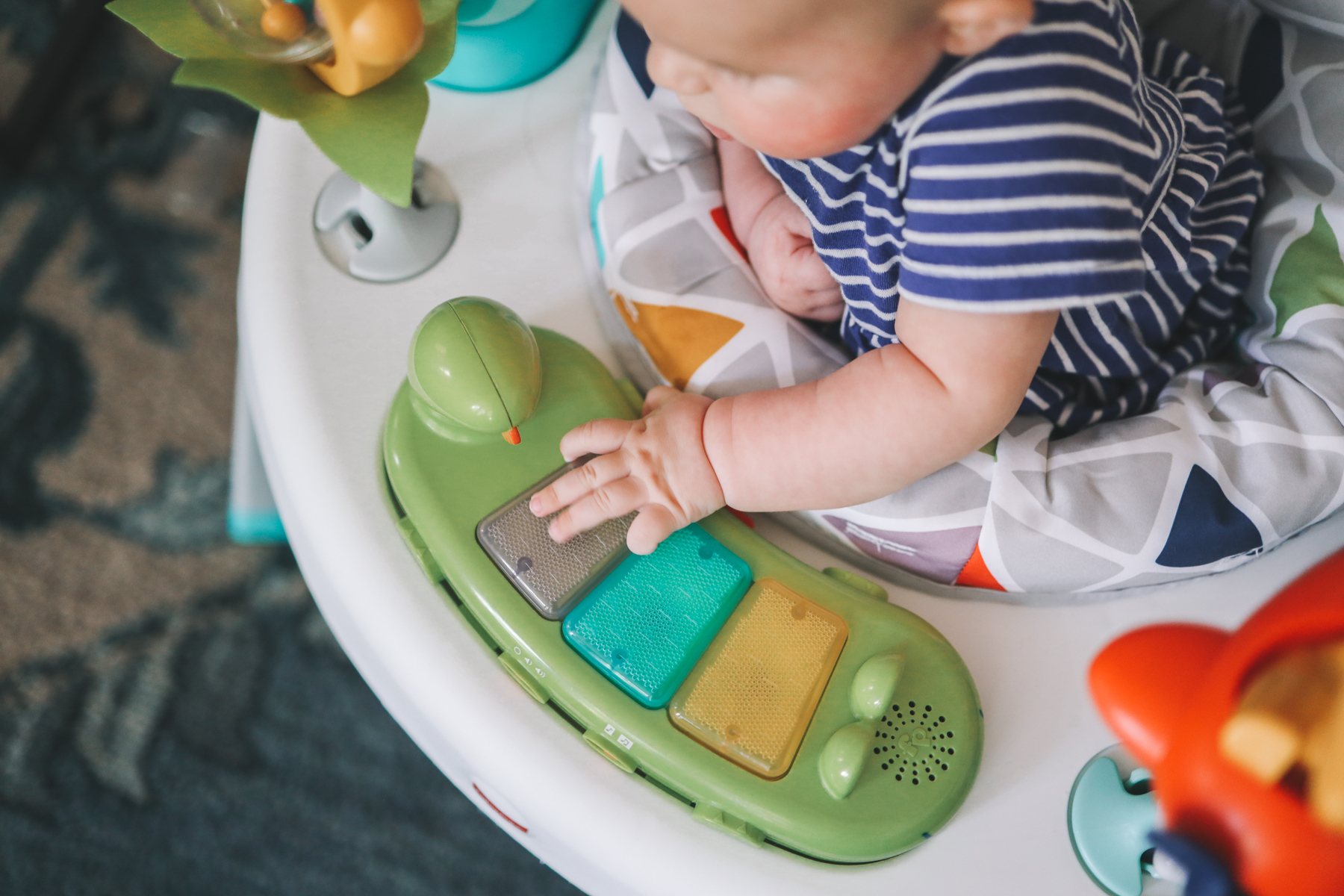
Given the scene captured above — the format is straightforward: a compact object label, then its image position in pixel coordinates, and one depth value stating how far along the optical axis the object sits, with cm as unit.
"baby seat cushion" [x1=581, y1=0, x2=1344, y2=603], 39
